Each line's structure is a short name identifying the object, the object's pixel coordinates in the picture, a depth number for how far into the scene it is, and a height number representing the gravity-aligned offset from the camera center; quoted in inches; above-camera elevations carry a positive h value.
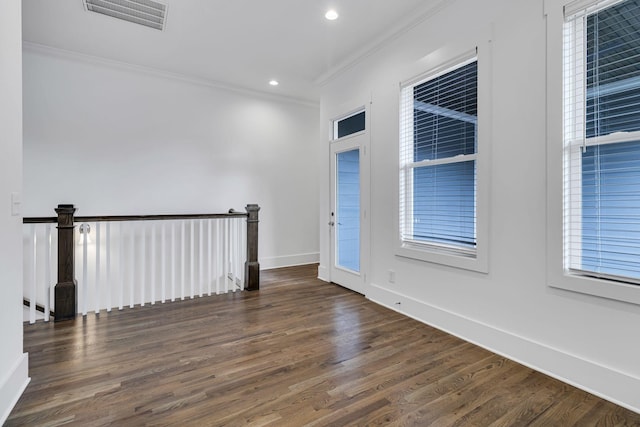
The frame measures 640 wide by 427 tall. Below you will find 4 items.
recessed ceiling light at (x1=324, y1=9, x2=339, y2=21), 125.8 +81.2
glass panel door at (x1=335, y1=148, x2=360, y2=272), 167.8 +2.4
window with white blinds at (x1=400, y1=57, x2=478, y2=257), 110.8 +20.5
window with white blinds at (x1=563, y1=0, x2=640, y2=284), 74.3 +18.3
